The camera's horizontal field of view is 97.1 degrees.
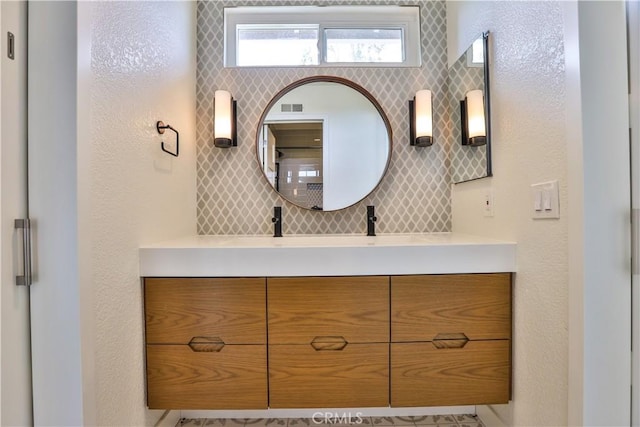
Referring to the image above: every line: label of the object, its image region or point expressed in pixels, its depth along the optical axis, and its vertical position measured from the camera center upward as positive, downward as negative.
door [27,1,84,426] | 0.76 +0.01
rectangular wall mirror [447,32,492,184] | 1.29 +0.48
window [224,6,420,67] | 1.68 +1.06
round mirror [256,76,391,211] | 1.61 +0.39
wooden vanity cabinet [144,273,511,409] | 1.06 -0.48
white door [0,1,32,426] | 0.71 +0.01
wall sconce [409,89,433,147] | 1.56 +0.52
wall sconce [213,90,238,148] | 1.56 +0.52
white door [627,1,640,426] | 0.76 +0.14
